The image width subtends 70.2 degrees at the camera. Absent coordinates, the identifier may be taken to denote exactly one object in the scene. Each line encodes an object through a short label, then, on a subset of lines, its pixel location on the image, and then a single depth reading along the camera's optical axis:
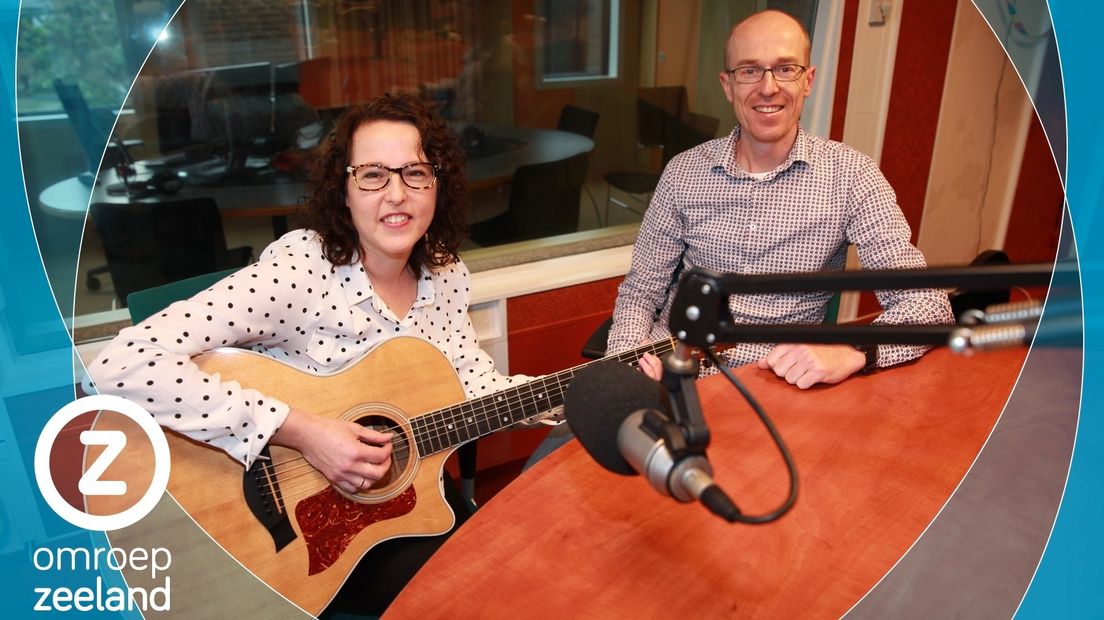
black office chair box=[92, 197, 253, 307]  1.70
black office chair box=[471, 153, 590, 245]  2.60
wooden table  0.86
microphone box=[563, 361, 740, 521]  0.54
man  1.56
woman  1.11
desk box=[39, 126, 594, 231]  2.18
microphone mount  0.49
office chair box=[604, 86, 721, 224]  2.81
